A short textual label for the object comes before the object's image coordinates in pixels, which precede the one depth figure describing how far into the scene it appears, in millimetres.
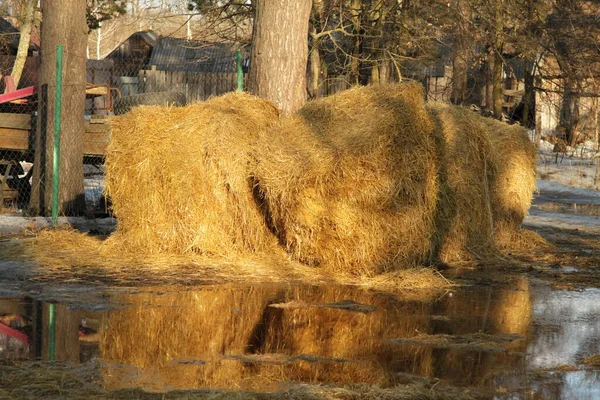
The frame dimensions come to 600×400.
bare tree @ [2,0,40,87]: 31645
